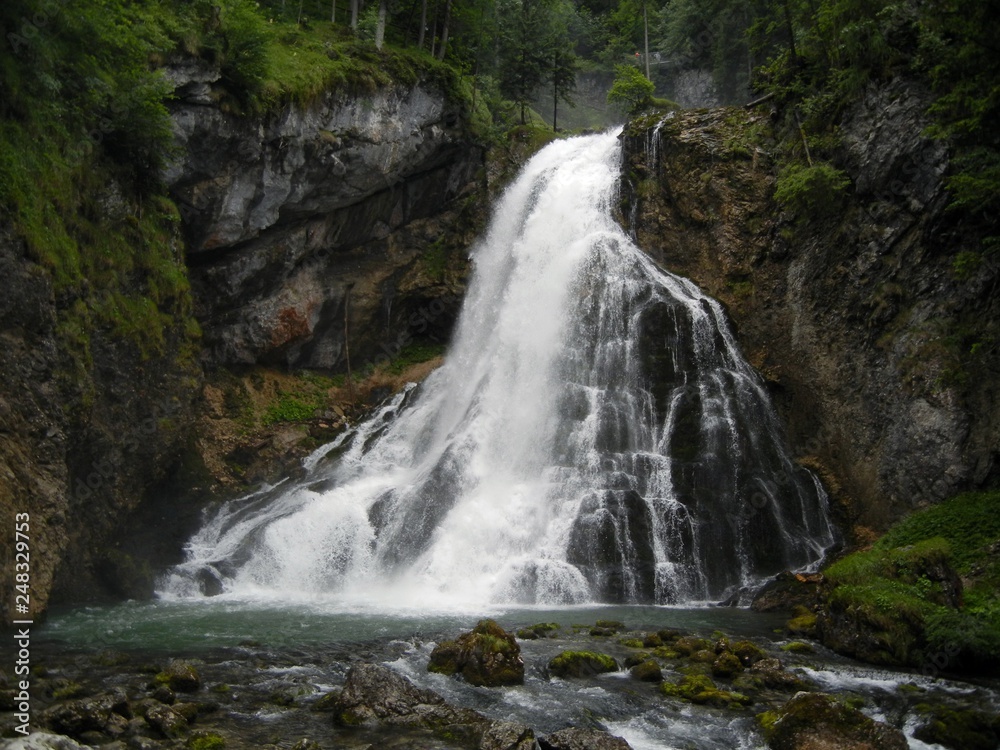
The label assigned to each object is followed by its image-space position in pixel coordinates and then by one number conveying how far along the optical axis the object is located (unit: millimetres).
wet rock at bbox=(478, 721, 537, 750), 8422
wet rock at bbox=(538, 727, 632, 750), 8445
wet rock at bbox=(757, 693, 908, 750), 8422
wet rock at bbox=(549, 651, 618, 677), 11688
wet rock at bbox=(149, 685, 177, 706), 9773
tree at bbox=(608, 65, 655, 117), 34656
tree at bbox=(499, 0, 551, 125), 36781
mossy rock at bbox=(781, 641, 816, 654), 13086
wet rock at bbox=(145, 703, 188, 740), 8766
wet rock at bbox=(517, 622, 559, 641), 13972
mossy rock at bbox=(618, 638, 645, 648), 13397
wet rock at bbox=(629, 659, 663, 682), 11484
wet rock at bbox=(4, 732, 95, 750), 6961
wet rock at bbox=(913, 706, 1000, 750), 8906
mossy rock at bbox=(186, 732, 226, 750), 8414
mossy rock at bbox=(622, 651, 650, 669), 12063
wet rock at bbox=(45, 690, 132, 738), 8414
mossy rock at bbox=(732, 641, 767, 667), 12109
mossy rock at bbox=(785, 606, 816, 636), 14391
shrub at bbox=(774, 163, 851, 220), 21688
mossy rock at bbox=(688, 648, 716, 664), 12214
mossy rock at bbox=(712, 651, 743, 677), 11546
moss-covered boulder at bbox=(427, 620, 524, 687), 11156
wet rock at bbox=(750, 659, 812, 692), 11101
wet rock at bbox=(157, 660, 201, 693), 10453
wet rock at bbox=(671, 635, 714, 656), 12773
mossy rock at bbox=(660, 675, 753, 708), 10414
